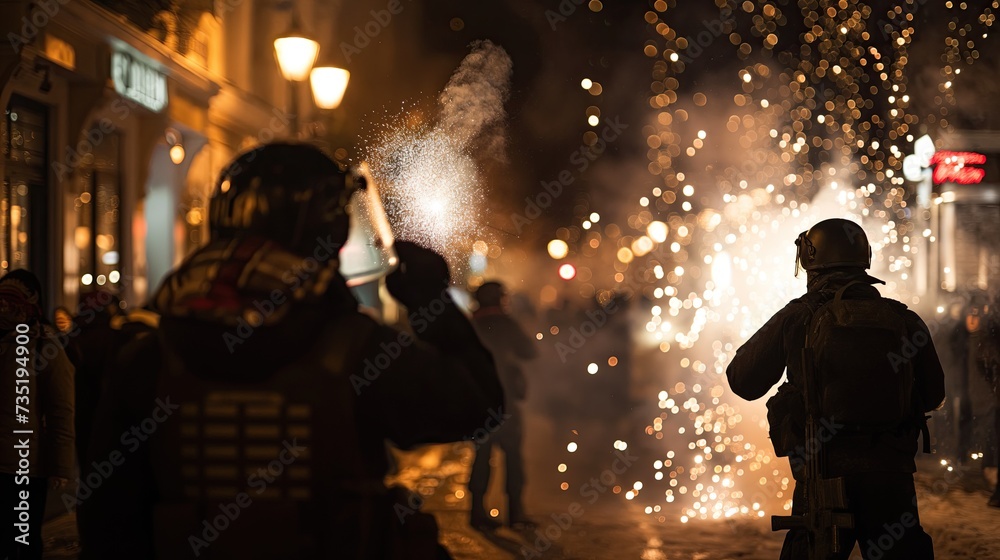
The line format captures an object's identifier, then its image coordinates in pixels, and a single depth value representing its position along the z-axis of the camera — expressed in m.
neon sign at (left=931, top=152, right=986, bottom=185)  19.17
